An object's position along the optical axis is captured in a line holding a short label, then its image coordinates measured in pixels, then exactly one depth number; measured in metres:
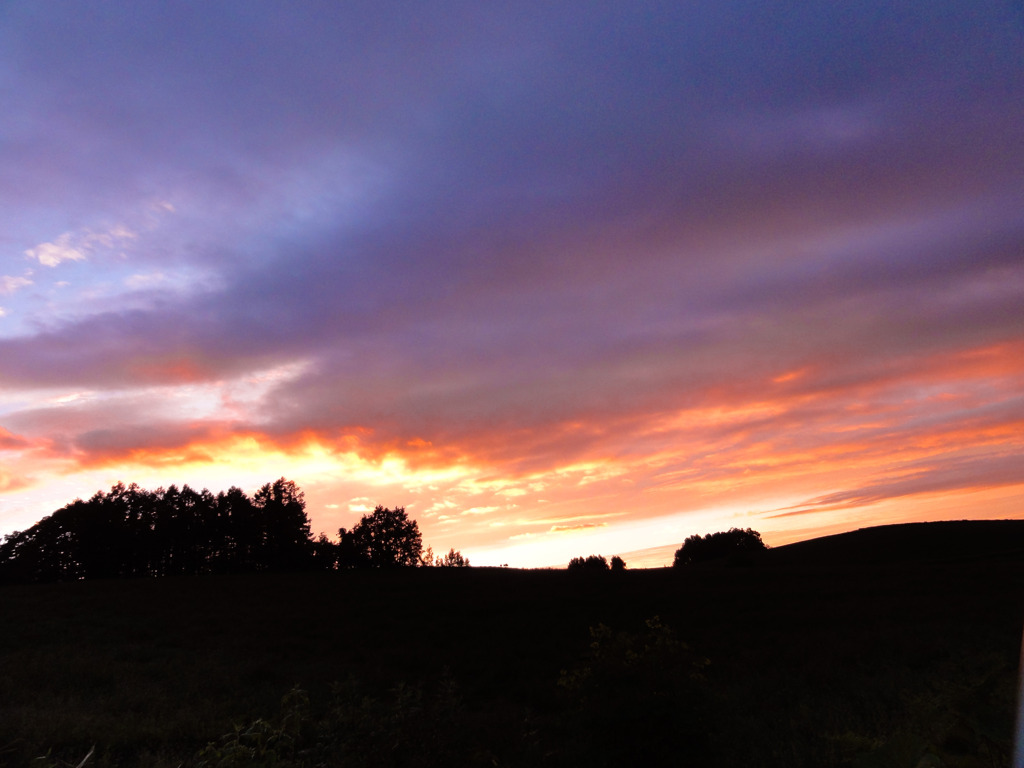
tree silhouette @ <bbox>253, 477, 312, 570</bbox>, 86.56
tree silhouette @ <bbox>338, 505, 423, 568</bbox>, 109.75
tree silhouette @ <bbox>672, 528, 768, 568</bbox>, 99.56
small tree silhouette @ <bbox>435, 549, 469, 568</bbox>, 100.33
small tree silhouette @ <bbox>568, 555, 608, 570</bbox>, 75.84
